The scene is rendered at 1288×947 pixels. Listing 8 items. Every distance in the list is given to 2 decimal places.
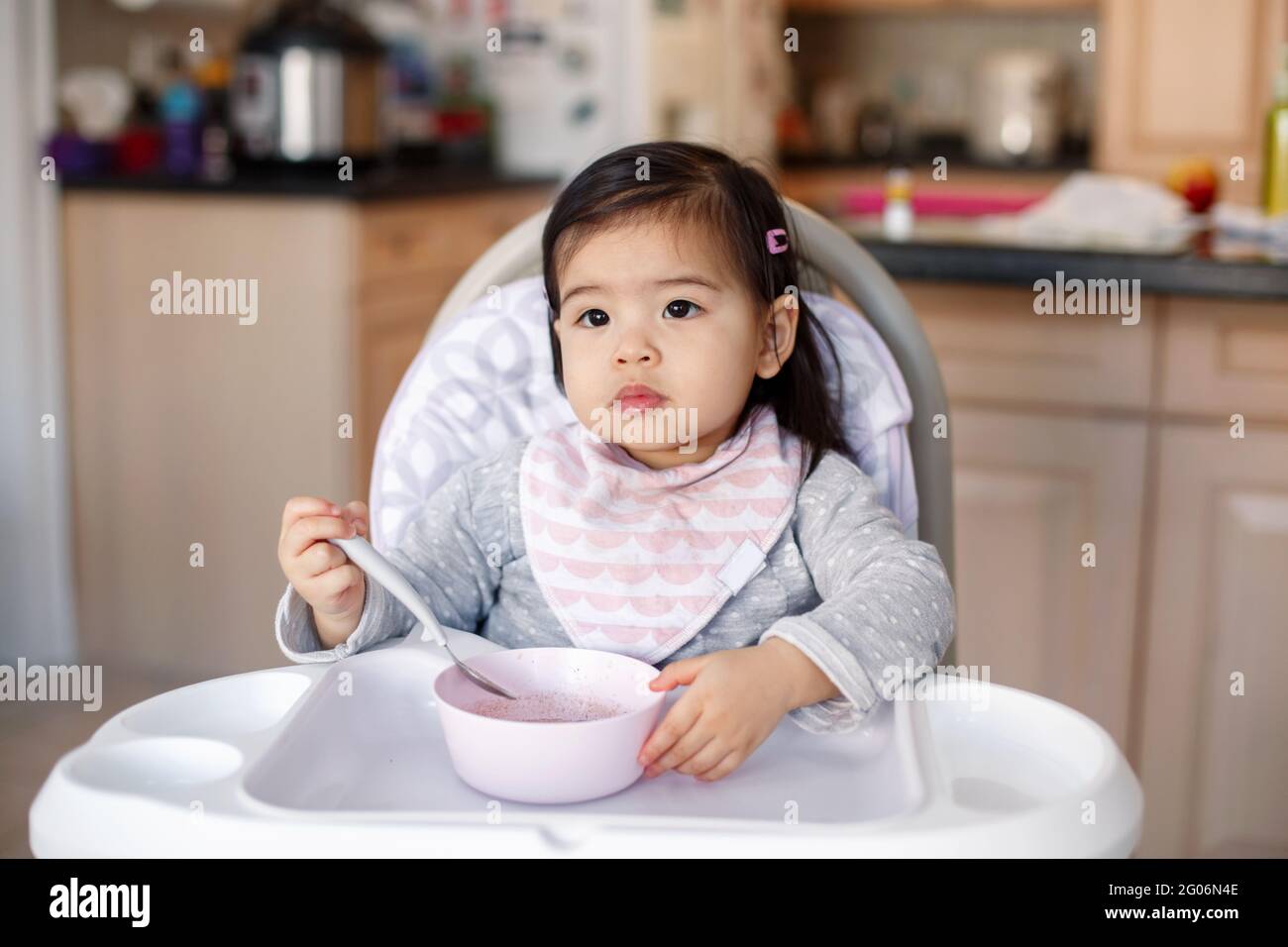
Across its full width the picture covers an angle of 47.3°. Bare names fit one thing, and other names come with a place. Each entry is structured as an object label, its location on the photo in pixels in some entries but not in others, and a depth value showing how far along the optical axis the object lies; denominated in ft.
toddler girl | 3.05
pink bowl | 2.50
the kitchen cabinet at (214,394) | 8.07
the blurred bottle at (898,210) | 6.24
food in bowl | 2.79
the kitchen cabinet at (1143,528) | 5.55
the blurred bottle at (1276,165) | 6.08
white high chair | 2.22
